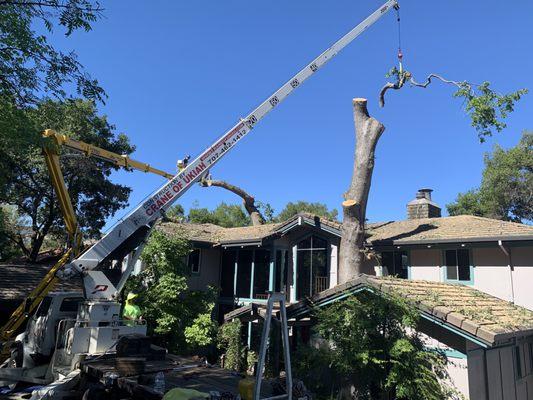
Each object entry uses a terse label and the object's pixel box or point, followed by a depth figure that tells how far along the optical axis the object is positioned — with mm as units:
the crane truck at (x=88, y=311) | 9320
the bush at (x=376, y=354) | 9664
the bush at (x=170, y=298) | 17469
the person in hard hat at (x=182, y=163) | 13688
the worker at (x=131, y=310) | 12422
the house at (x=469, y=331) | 9477
